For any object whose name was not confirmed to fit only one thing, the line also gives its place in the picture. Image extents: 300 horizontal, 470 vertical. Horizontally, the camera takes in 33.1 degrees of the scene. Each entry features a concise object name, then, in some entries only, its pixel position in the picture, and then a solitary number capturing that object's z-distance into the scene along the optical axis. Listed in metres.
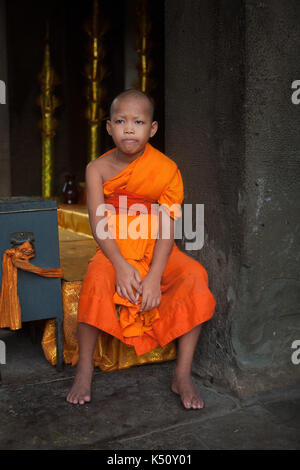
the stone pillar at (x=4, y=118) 4.98
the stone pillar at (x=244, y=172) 1.99
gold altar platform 2.41
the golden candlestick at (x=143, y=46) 4.42
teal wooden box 2.18
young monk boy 2.05
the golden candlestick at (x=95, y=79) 4.70
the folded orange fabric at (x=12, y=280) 2.16
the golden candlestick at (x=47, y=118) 4.89
